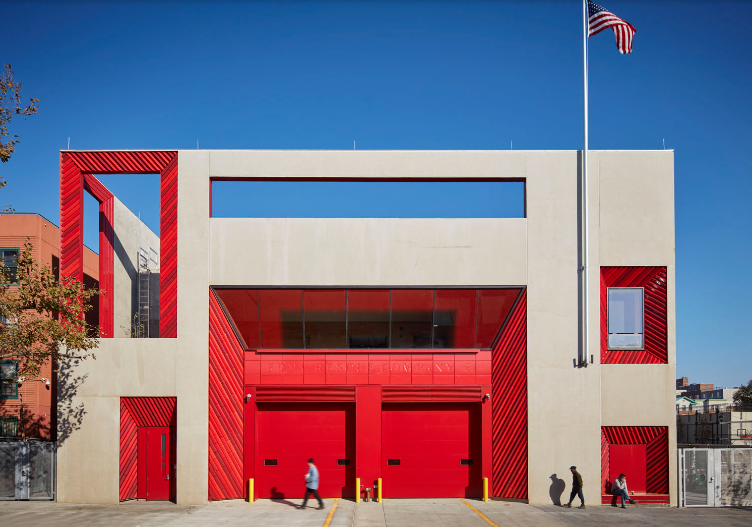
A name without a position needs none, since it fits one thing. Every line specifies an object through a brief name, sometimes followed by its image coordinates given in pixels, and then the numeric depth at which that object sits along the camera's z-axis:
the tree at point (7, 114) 15.67
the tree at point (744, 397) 55.93
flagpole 19.70
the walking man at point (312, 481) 18.28
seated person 19.08
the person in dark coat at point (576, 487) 18.83
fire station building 19.70
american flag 19.62
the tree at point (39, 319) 16.16
